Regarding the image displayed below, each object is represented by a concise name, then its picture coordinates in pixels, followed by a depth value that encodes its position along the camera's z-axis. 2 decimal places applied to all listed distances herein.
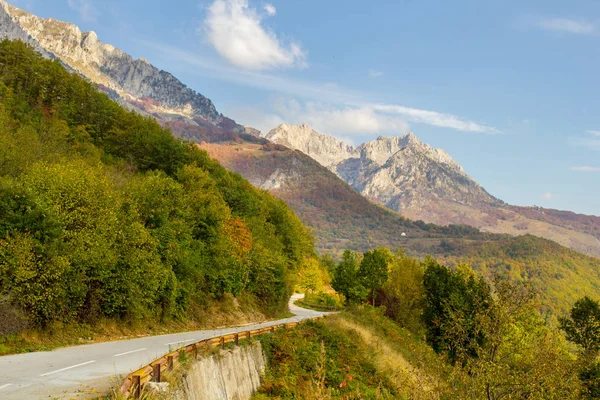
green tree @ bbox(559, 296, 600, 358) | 59.02
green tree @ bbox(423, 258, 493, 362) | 59.92
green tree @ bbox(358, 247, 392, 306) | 76.25
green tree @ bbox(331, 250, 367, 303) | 73.12
